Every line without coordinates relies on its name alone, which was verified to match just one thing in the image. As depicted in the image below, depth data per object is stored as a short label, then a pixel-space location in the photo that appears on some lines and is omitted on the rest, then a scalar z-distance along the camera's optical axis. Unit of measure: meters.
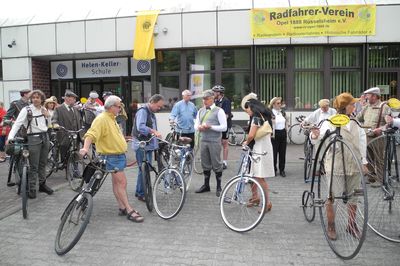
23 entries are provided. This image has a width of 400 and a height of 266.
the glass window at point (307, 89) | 14.31
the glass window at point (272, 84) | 14.27
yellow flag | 14.05
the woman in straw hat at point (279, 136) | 8.59
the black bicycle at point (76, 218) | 4.35
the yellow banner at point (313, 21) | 13.20
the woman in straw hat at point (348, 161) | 4.37
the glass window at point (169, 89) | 14.69
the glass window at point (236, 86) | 14.37
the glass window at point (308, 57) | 14.11
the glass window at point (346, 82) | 14.16
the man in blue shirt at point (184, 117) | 8.41
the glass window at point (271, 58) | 14.12
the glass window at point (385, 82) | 13.93
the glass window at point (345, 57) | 14.03
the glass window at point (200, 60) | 14.38
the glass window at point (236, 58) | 14.27
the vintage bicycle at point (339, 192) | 4.28
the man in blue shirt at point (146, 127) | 6.20
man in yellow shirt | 5.27
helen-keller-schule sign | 16.44
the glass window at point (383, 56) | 13.80
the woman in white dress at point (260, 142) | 5.71
